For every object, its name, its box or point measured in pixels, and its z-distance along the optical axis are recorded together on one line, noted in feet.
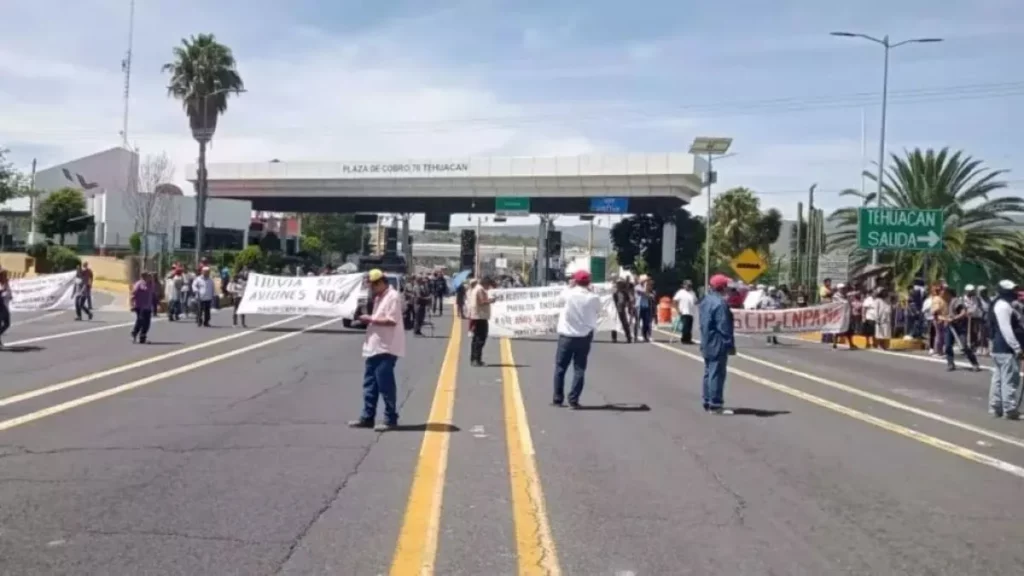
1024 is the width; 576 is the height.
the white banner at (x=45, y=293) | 104.53
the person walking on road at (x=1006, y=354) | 44.78
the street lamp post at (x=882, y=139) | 120.06
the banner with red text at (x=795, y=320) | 97.04
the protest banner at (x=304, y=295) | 96.94
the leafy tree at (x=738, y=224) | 243.81
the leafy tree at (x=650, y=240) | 242.99
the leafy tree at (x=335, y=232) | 328.08
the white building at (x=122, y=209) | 232.32
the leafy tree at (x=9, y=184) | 157.69
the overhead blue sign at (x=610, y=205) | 196.03
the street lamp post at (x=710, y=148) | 185.37
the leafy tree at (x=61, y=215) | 227.81
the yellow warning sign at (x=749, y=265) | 121.70
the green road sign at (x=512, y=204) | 202.39
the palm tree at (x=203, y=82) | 178.19
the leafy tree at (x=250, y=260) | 193.60
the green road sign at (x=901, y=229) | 114.52
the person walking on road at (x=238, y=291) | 103.96
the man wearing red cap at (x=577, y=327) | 44.37
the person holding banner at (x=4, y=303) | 69.51
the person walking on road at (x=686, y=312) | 97.30
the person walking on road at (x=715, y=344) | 44.09
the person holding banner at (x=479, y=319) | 65.98
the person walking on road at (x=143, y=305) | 76.74
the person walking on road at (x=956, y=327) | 72.06
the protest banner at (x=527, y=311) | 91.45
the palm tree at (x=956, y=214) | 125.90
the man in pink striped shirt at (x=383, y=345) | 36.96
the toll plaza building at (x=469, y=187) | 192.03
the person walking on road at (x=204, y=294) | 99.71
